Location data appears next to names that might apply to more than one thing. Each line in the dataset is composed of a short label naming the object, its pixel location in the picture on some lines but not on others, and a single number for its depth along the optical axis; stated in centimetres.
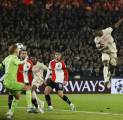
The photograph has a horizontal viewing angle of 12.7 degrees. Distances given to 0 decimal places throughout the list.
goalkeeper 1598
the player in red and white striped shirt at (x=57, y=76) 2028
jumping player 1739
